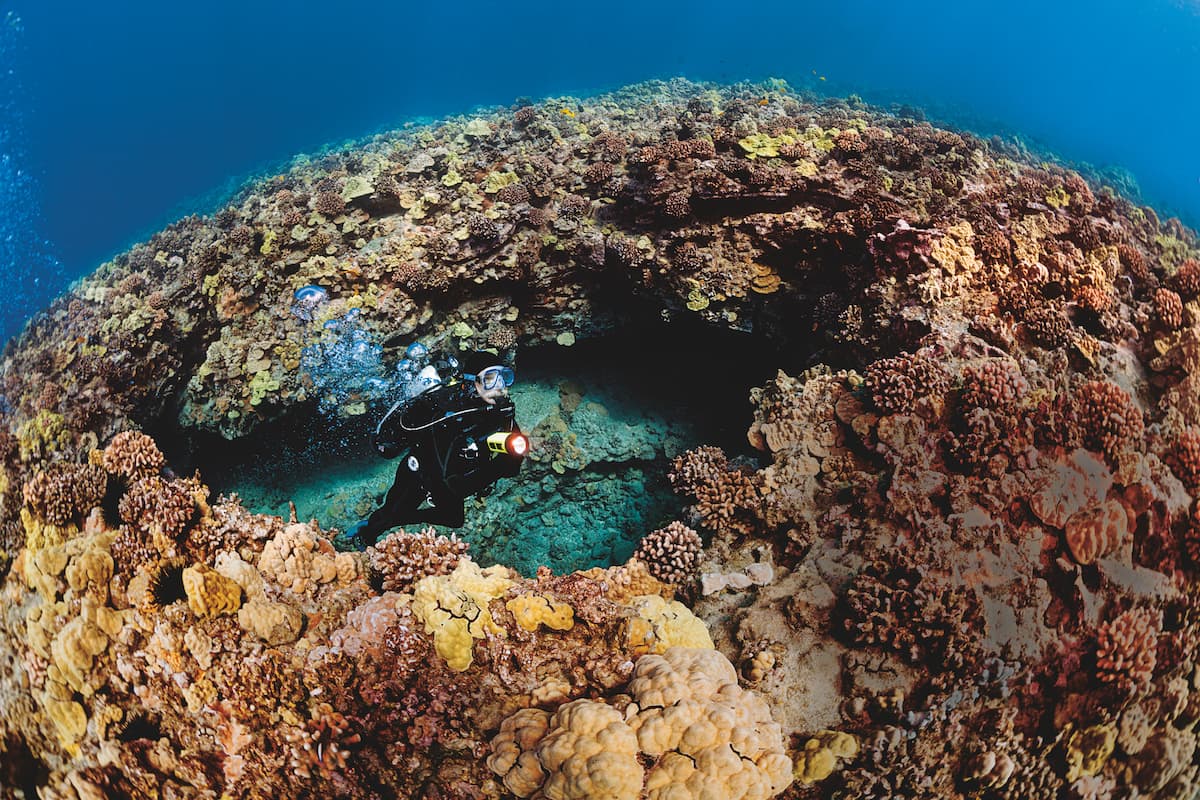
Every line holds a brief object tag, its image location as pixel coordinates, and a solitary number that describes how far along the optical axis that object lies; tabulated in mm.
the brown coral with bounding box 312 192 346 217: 8477
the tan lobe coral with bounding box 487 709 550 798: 3018
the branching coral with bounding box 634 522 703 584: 4715
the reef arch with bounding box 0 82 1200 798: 3416
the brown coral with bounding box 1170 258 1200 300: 6035
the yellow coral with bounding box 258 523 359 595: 4129
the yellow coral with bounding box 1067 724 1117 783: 3486
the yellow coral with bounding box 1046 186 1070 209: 6965
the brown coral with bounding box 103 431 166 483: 5102
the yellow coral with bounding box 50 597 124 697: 3740
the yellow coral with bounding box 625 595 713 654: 3760
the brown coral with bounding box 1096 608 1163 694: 3547
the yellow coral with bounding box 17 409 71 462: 5953
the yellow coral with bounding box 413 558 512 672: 3652
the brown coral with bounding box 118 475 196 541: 4375
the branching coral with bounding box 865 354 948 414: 5012
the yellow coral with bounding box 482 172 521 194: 8636
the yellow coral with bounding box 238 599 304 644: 3619
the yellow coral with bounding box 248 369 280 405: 7586
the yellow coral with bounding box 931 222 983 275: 6211
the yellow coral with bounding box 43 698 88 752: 3744
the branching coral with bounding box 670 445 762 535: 5117
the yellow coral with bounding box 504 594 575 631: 3908
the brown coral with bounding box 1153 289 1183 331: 5574
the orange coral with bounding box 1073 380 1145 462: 4406
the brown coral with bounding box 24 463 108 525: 4578
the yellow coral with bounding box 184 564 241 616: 3689
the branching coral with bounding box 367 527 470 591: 4402
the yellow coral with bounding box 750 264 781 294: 7672
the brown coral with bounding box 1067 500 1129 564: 3947
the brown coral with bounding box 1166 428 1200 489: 4395
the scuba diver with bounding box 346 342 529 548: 4797
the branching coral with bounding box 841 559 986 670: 3592
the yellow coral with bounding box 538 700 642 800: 2797
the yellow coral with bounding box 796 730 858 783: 3260
